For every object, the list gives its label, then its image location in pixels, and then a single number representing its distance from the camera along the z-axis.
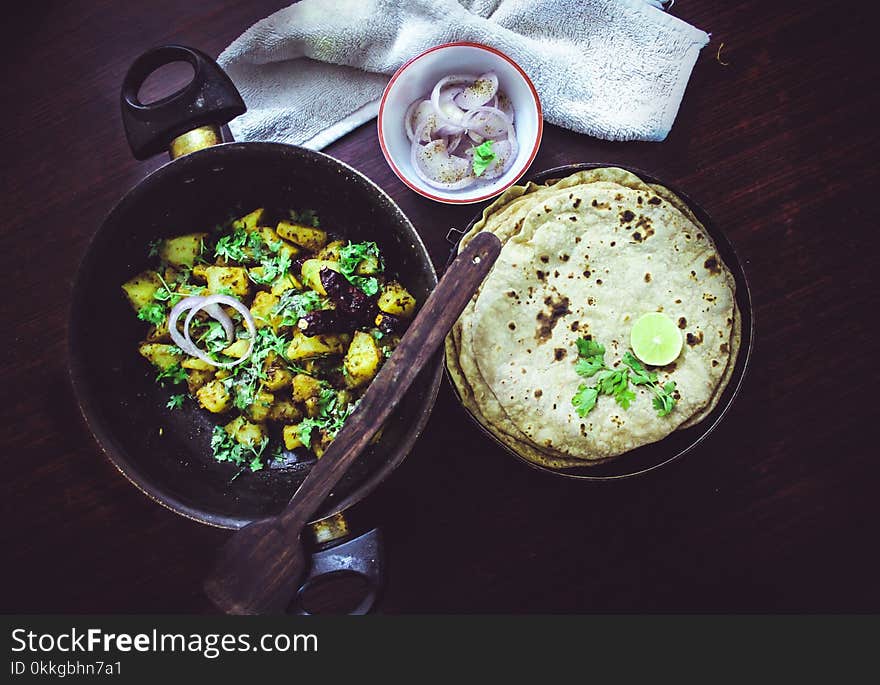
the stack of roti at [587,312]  0.53
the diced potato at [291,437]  0.54
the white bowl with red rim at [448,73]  0.57
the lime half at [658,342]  0.53
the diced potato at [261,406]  0.54
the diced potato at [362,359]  0.52
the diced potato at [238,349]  0.54
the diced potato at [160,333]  0.55
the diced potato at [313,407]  0.54
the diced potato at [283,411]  0.54
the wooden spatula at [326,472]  0.47
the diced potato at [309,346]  0.52
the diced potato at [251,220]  0.56
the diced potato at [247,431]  0.55
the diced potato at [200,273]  0.55
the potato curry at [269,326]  0.53
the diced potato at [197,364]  0.54
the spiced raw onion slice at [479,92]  0.57
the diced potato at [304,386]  0.53
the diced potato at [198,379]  0.55
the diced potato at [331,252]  0.55
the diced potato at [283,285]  0.54
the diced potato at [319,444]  0.54
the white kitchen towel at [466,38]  0.58
